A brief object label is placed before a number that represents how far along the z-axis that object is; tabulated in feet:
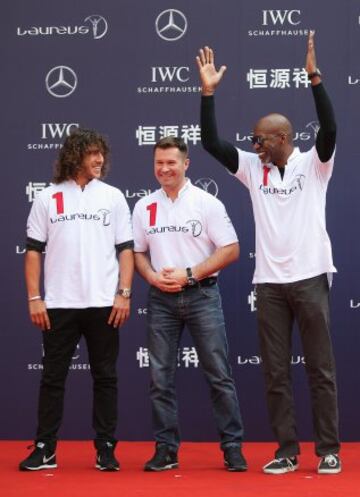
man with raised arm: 27.15
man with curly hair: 27.75
